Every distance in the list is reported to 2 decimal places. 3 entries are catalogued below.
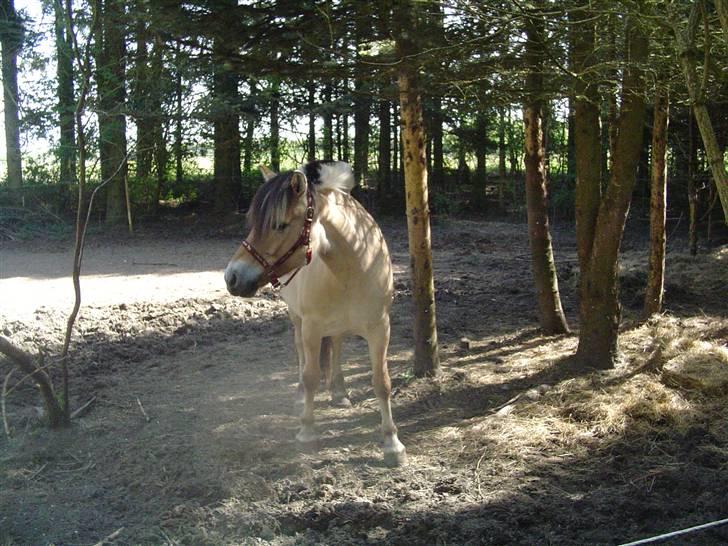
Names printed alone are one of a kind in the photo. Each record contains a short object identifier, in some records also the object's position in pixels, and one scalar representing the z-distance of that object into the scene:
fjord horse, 3.94
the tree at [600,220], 5.68
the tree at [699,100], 2.69
